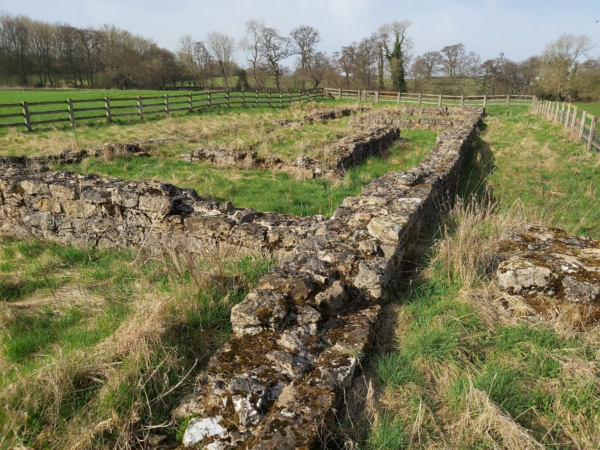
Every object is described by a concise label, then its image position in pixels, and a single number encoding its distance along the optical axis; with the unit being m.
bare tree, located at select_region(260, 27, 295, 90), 58.03
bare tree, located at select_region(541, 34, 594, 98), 41.34
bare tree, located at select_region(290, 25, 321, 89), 60.22
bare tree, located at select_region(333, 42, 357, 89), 58.06
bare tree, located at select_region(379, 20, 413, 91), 51.00
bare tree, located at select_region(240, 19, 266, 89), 60.19
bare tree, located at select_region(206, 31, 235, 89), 66.75
